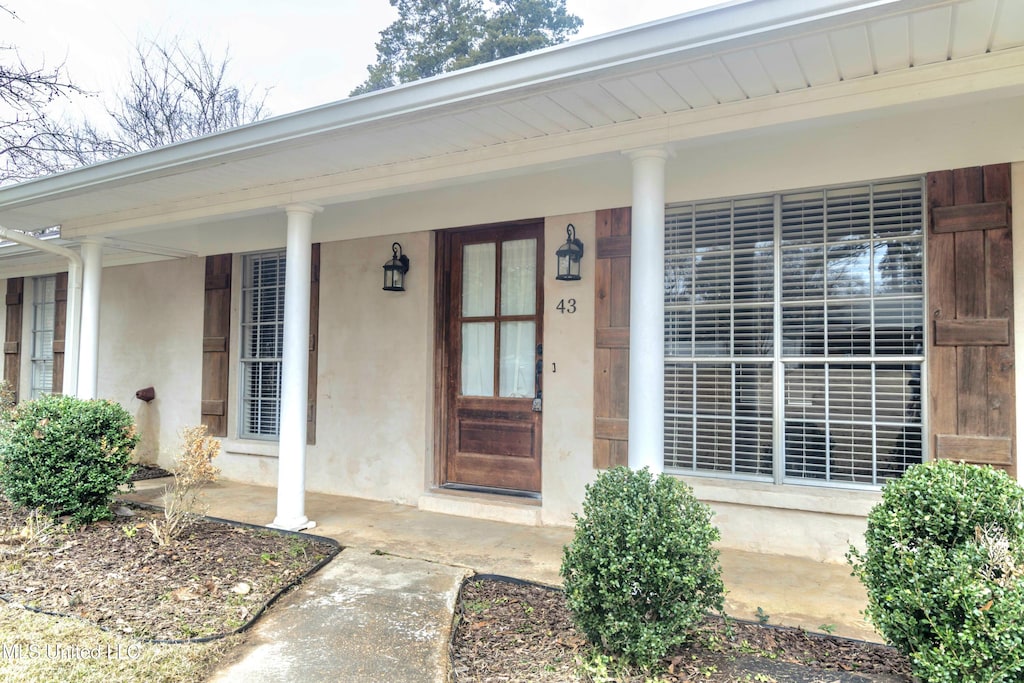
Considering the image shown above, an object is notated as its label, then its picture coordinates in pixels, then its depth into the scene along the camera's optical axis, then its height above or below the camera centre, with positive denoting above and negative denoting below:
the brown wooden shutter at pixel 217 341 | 6.46 +0.17
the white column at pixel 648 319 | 3.21 +0.22
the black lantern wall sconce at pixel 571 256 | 4.64 +0.78
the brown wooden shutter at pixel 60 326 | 7.95 +0.37
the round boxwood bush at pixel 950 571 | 1.94 -0.68
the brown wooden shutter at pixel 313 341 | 5.83 +0.16
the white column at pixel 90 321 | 5.77 +0.32
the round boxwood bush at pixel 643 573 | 2.39 -0.82
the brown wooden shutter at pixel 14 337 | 8.47 +0.24
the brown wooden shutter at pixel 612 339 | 4.52 +0.17
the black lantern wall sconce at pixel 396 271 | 5.39 +0.76
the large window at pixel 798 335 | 3.79 +0.19
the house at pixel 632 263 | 2.88 +0.71
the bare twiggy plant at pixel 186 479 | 3.90 -0.80
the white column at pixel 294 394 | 4.48 -0.26
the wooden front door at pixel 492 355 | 5.07 +0.04
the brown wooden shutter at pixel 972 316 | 3.46 +0.29
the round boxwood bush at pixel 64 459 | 4.14 -0.70
